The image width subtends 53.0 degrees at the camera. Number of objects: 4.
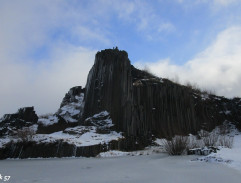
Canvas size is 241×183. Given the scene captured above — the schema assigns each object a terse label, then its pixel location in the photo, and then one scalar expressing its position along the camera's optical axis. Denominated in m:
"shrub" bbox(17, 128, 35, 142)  15.96
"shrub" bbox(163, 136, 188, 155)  13.55
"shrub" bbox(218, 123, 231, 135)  27.15
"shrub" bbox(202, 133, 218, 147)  15.26
